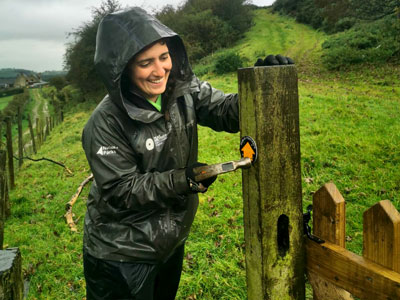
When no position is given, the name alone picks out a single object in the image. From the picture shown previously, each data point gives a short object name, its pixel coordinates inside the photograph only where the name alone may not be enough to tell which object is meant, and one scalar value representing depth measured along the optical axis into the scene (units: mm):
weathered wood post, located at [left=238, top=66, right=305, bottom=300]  1234
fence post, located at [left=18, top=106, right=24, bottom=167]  11927
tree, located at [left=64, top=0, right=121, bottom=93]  24691
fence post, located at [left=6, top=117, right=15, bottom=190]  8281
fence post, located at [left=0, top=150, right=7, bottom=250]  3640
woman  1741
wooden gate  1144
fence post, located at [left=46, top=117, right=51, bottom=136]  20400
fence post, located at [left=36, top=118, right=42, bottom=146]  17189
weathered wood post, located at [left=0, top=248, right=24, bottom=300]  973
